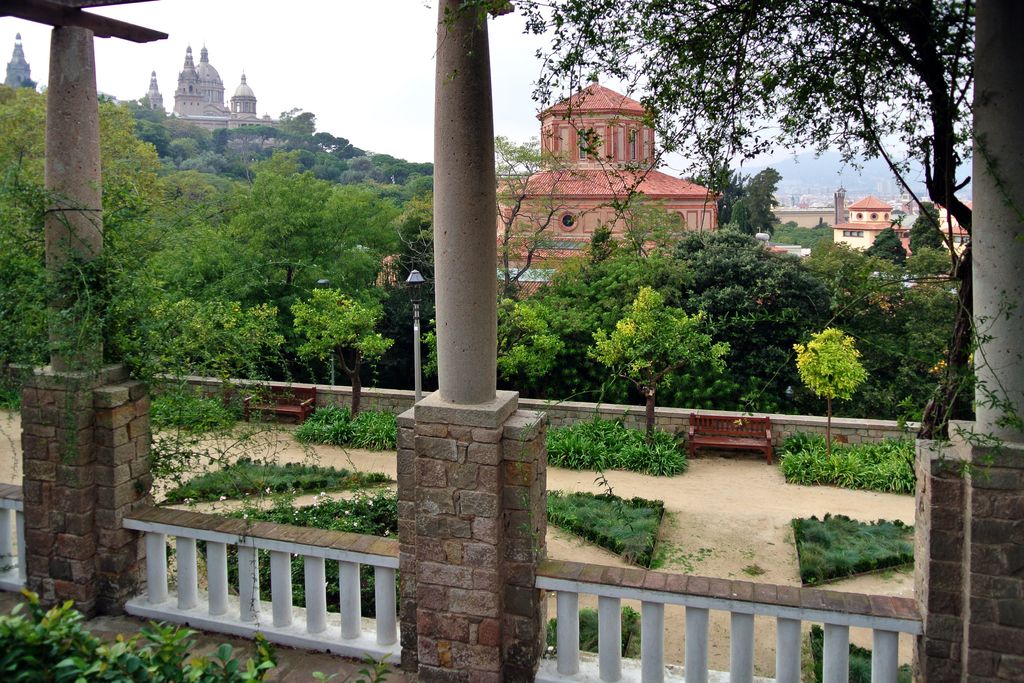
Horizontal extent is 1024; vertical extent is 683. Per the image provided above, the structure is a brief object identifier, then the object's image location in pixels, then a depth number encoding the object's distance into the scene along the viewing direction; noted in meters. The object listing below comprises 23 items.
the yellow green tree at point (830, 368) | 12.62
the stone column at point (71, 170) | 4.20
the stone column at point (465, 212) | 3.37
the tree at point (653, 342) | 13.31
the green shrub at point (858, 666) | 5.11
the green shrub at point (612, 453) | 12.66
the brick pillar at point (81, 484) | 4.30
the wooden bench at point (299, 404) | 15.09
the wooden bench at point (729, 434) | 13.34
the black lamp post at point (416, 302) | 12.02
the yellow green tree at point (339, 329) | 15.02
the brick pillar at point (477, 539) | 3.51
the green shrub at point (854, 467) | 11.68
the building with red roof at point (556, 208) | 19.80
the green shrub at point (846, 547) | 8.27
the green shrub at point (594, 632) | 5.68
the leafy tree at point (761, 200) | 33.75
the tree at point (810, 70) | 3.38
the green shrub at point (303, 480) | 9.00
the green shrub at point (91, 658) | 2.01
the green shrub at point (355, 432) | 13.68
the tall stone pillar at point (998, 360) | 2.90
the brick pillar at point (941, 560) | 3.08
